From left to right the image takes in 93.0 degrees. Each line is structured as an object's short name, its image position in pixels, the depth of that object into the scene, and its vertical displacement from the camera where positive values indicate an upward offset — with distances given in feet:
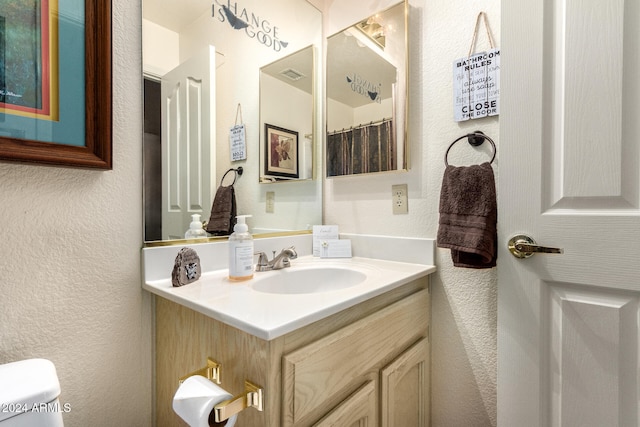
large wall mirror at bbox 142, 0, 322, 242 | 3.07 +1.22
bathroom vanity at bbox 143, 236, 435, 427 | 2.01 -1.10
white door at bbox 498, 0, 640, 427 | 2.40 -0.02
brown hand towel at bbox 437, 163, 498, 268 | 2.91 -0.08
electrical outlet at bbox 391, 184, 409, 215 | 4.01 +0.12
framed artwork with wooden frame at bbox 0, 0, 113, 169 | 2.23 +0.95
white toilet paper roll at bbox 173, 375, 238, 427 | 1.84 -1.20
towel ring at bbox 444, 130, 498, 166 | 3.29 +0.77
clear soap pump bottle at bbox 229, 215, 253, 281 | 2.99 -0.45
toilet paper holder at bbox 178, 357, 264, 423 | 1.82 -1.23
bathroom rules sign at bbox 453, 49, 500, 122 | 3.25 +1.36
